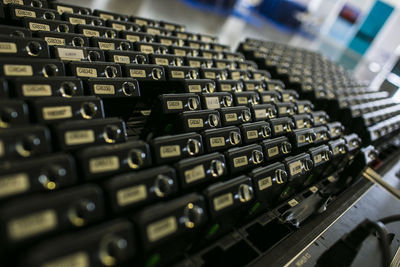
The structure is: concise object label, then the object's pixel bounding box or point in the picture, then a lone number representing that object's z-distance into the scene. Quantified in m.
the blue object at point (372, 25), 10.11
